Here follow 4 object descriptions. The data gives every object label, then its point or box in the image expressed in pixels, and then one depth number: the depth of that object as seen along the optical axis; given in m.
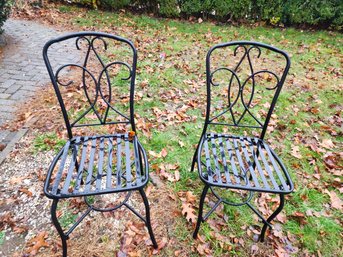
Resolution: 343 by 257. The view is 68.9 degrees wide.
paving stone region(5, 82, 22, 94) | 3.33
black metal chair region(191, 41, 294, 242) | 1.69
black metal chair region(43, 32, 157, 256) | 1.55
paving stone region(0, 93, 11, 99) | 3.22
